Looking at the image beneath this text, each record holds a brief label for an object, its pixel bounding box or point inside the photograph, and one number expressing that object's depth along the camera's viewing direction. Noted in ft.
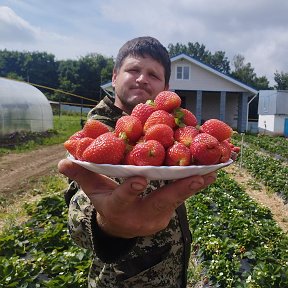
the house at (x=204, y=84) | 62.33
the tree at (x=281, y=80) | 172.84
